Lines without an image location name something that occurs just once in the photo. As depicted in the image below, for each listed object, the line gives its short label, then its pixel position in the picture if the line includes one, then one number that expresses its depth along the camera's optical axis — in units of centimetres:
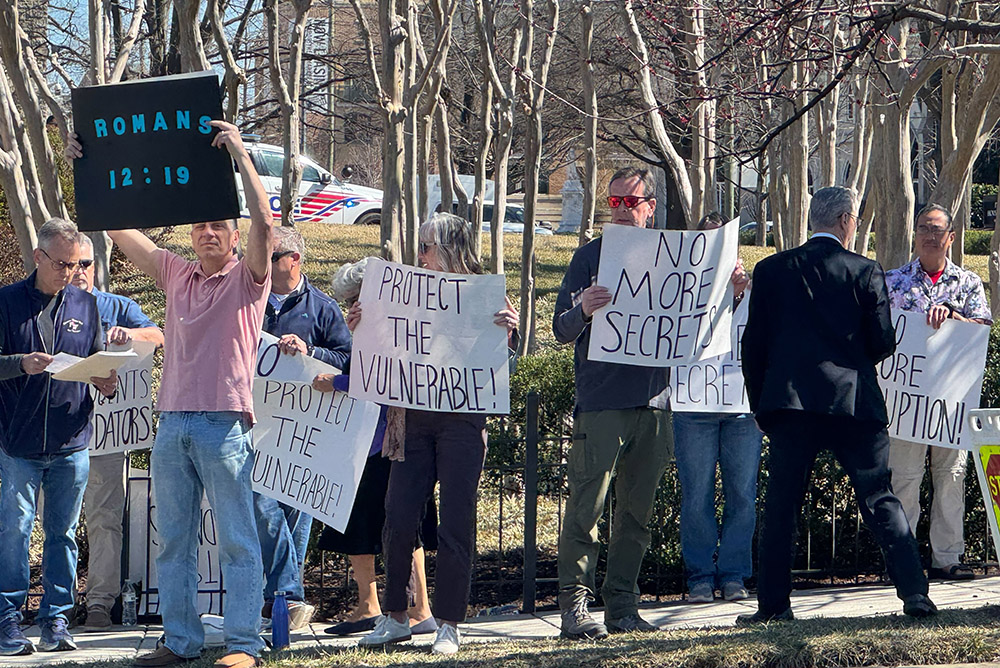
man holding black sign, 1042
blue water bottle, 1129
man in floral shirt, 1398
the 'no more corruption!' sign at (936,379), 1387
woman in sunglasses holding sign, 1139
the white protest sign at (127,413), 1351
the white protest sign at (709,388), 1383
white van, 6289
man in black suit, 1128
